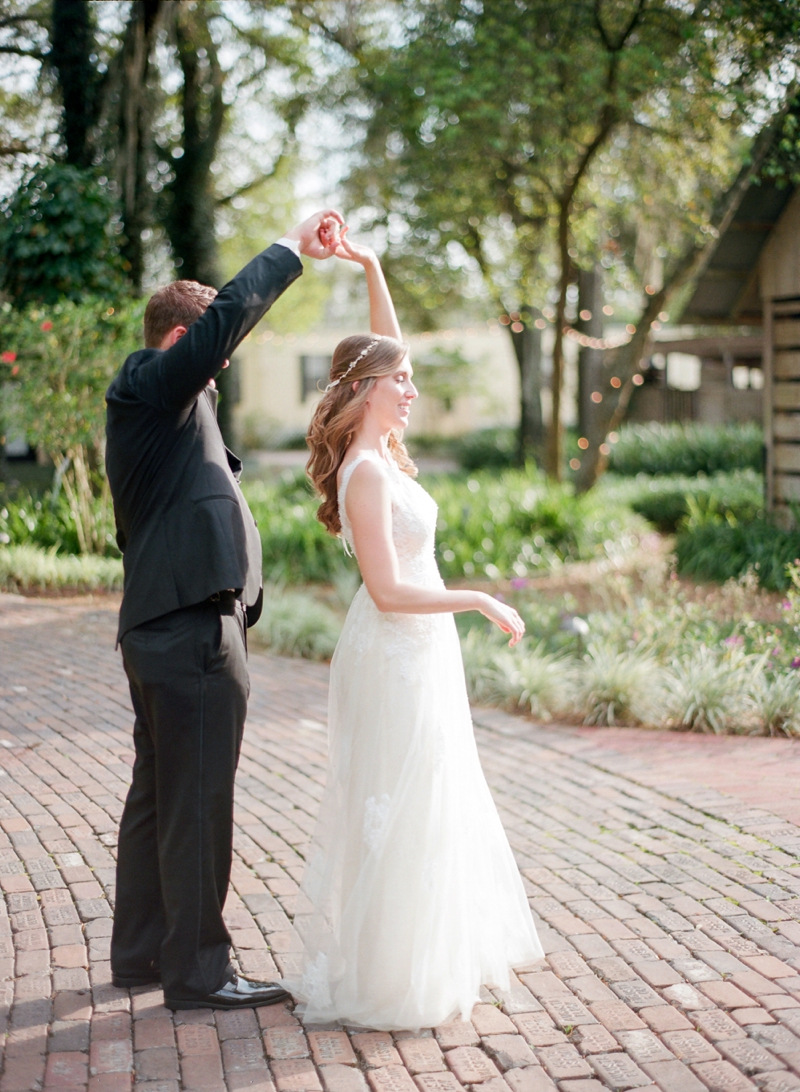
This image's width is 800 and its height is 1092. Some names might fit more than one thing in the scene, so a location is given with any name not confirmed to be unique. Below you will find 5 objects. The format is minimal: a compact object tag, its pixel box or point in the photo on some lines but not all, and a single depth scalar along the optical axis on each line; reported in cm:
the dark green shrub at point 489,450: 2175
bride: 296
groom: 276
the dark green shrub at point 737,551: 916
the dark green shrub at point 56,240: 1140
